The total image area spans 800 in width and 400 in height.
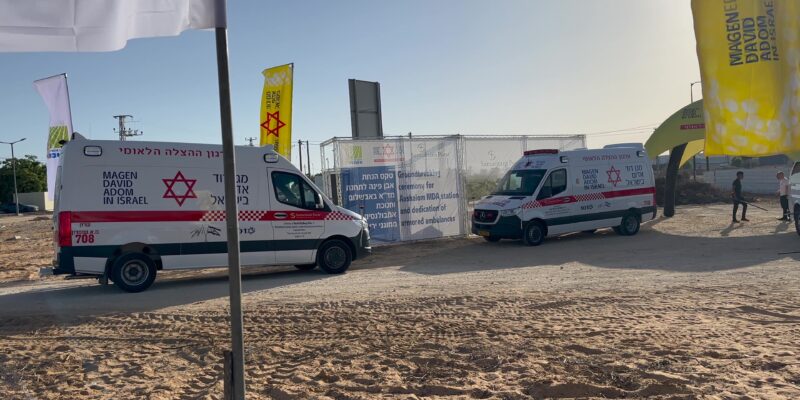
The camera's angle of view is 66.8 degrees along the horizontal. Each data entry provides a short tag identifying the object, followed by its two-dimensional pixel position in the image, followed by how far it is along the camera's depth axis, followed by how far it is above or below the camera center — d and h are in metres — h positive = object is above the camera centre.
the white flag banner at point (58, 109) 19.81 +3.45
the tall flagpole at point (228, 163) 3.34 +0.23
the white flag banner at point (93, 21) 3.18 +1.03
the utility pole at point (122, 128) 74.83 +10.33
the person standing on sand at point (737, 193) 20.20 -0.55
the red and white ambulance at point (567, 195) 16.36 -0.25
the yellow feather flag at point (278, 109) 17.64 +2.75
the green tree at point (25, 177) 75.69 +5.03
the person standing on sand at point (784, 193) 20.05 -0.62
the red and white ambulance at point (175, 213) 9.95 -0.12
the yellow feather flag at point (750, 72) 8.00 +1.41
